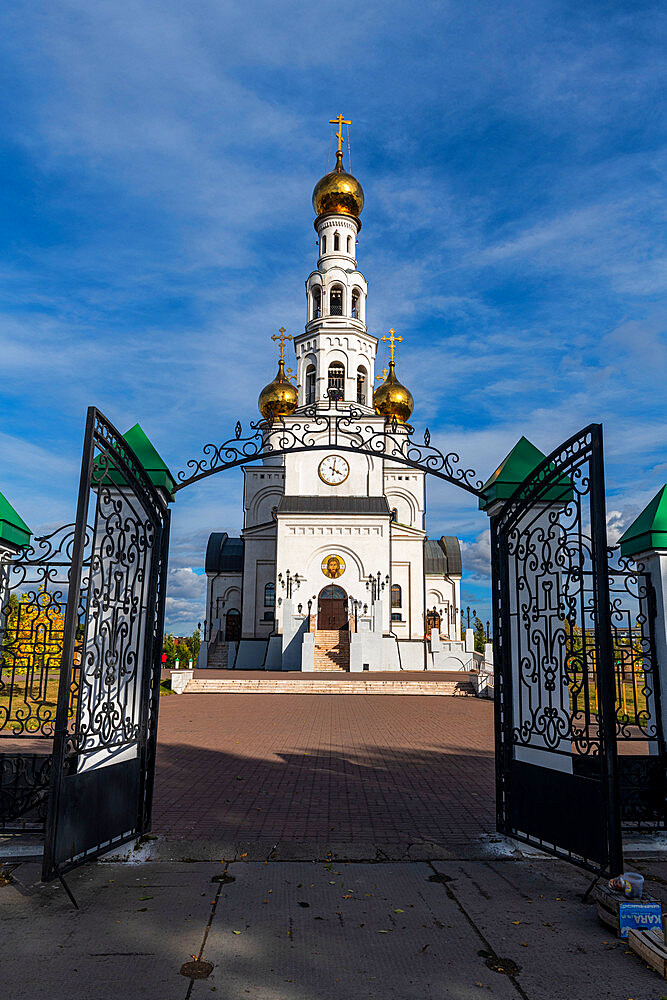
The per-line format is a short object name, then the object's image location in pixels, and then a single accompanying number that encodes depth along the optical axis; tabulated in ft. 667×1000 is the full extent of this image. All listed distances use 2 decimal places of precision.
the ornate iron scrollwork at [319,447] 21.91
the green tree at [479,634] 137.59
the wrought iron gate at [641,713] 18.56
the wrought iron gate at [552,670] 15.49
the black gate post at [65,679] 14.58
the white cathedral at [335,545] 95.25
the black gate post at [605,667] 14.94
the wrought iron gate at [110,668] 15.21
